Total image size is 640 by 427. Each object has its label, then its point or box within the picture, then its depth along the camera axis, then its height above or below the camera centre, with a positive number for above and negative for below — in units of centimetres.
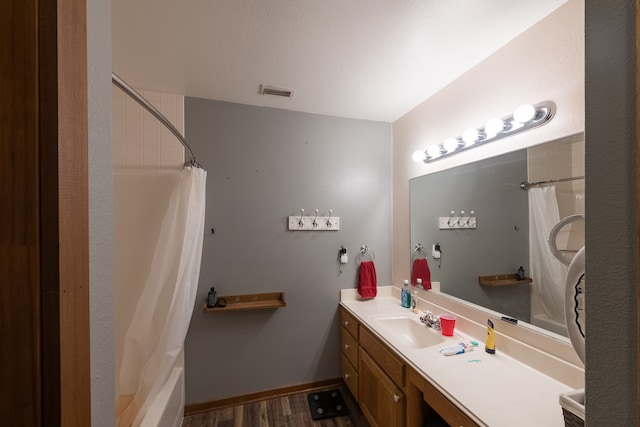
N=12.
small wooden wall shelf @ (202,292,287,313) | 181 -69
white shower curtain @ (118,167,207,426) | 143 -56
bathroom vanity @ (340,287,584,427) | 93 -73
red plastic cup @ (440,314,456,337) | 151 -68
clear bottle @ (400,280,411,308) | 197 -67
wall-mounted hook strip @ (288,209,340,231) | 207 -9
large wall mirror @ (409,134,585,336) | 110 -9
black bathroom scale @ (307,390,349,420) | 182 -147
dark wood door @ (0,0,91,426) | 34 -1
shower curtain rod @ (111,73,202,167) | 77 +44
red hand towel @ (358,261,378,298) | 213 -59
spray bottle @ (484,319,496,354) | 130 -67
